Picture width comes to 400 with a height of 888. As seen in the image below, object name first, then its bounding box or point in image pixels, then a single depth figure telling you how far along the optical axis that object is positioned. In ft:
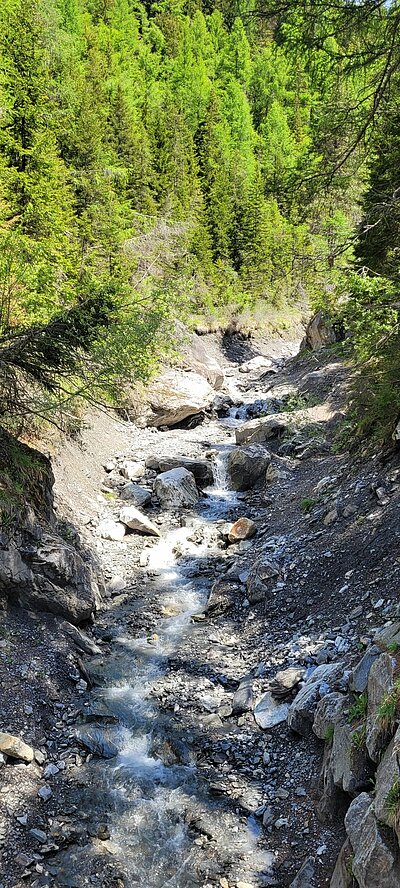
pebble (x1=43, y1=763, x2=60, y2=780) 21.22
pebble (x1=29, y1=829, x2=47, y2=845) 18.78
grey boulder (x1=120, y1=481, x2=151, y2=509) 47.60
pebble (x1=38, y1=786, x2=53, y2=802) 20.22
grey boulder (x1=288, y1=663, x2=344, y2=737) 21.57
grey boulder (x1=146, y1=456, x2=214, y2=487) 52.70
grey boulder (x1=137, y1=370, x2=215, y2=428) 67.67
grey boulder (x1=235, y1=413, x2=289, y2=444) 56.75
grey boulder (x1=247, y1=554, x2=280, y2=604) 32.48
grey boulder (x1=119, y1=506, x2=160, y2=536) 43.19
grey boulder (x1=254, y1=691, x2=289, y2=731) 23.53
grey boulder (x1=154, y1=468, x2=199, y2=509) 47.91
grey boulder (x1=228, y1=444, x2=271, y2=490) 50.80
